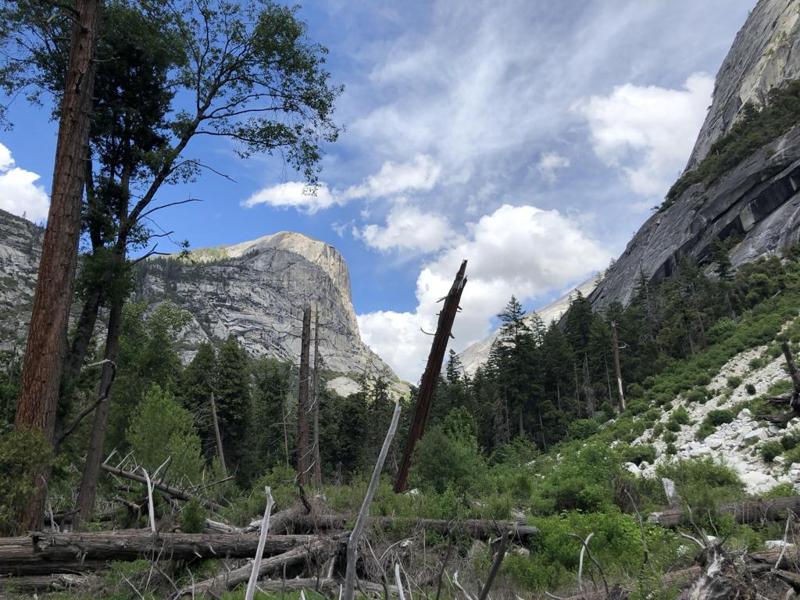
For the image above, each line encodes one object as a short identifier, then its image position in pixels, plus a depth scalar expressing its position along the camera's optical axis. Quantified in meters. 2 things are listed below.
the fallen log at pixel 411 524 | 7.07
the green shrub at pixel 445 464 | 10.80
